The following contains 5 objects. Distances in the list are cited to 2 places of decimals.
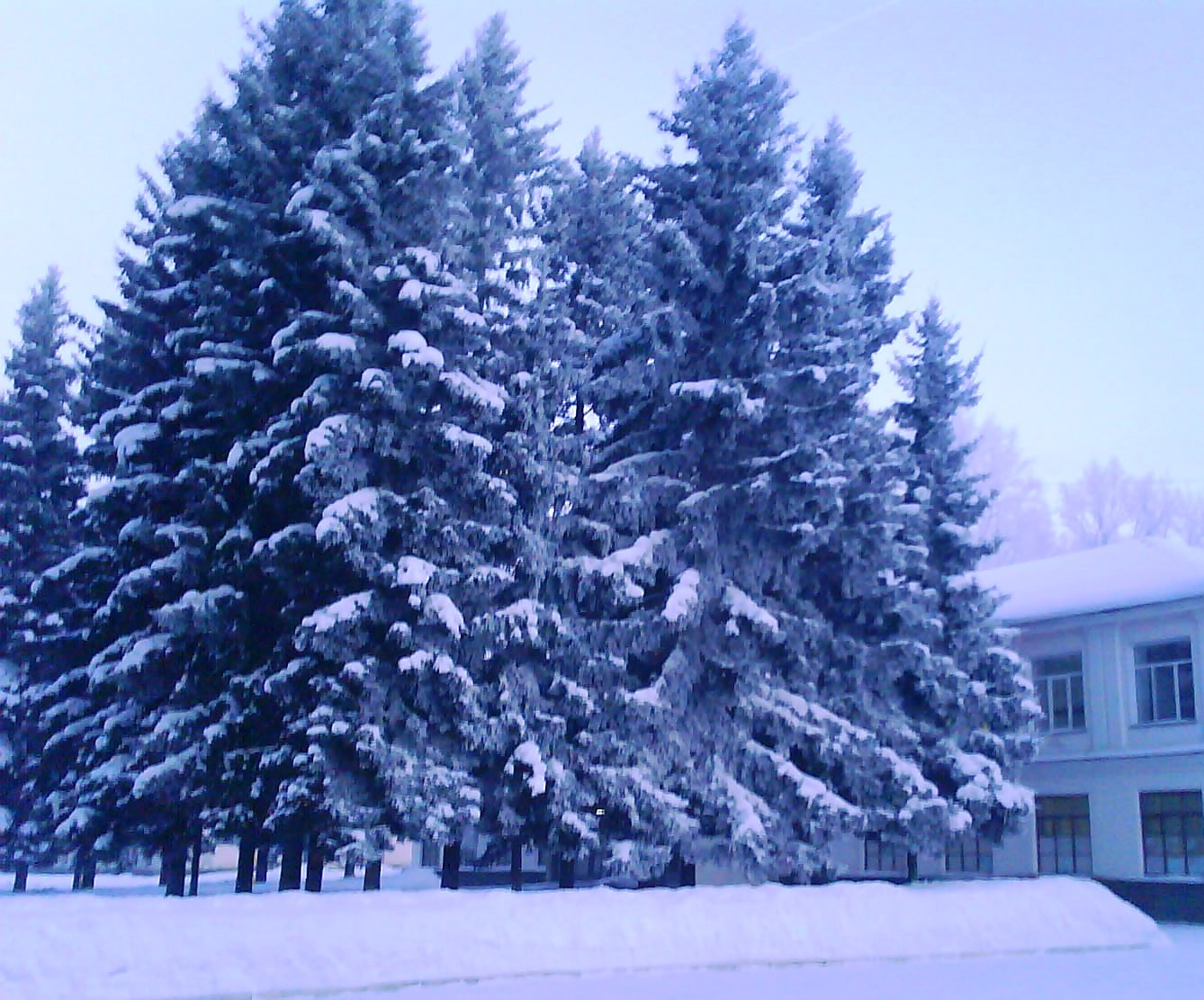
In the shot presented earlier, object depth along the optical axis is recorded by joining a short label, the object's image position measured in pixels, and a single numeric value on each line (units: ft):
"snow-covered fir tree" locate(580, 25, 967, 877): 69.56
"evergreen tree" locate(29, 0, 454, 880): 61.67
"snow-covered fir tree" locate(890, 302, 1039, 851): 86.02
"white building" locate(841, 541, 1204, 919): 98.53
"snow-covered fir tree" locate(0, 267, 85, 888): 91.04
